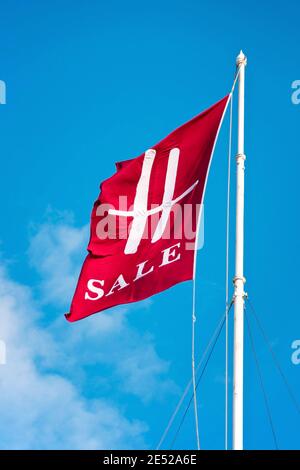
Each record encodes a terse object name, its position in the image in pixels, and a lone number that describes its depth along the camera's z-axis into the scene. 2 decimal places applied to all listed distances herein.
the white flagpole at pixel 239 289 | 25.83
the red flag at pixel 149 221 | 27.83
